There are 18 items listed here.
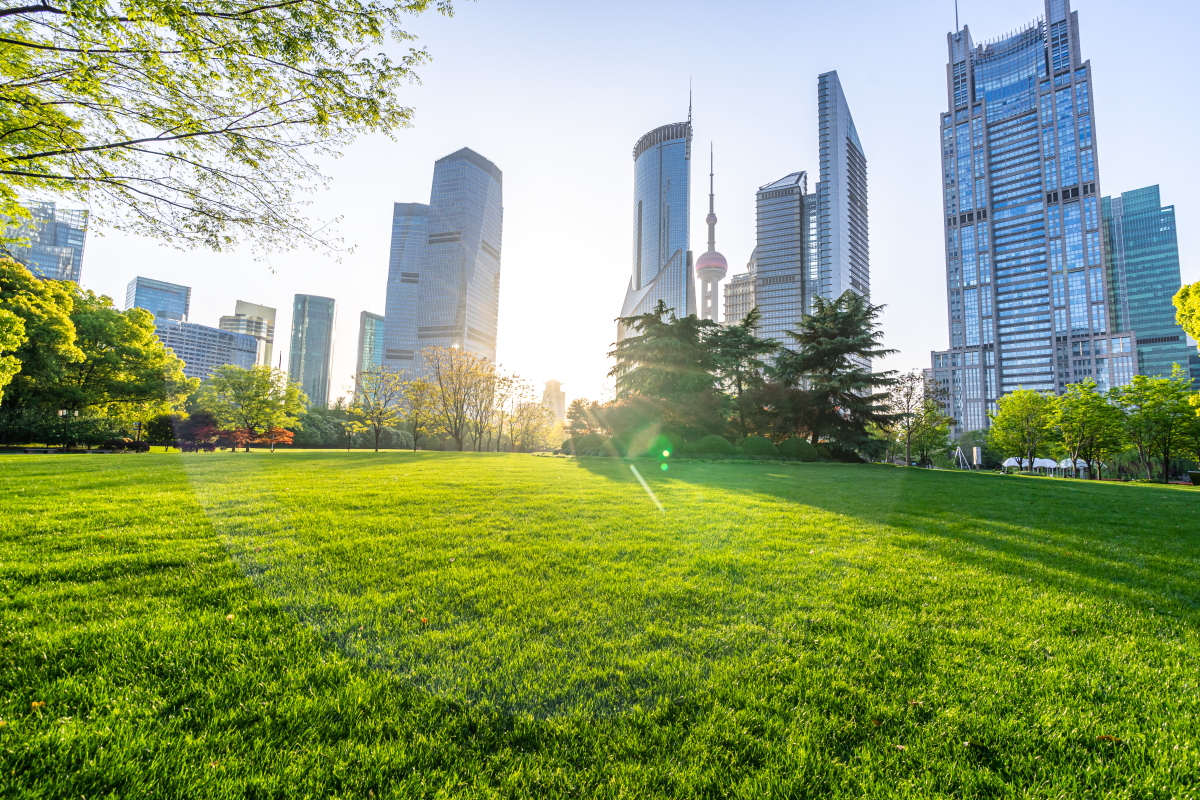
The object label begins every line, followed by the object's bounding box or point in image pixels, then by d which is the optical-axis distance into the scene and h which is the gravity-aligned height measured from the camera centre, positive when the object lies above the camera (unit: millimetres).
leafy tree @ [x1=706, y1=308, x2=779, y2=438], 29078 +5648
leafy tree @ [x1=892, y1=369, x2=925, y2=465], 37438 +4359
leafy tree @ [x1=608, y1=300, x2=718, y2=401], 27717 +5099
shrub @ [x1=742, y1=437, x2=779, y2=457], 24844 -404
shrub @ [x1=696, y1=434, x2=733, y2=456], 24656 -449
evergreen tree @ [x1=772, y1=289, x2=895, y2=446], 26859 +4812
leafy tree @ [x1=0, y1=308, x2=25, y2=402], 14586 +2499
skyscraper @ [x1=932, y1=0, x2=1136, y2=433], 113125 +60160
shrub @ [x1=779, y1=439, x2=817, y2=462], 25103 -478
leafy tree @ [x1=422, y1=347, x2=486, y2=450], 39906 +4663
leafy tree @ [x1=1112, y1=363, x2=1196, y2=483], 29531 +2872
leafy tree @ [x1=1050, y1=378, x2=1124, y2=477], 32625 +2203
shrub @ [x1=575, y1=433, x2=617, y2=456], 26641 -696
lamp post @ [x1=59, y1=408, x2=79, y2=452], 24312 +16
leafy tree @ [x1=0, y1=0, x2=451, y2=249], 5504 +4453
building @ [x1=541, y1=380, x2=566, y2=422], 57062 +7667
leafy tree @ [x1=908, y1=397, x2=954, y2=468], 41938 +1640
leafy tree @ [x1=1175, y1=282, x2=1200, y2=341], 16797 +5702
